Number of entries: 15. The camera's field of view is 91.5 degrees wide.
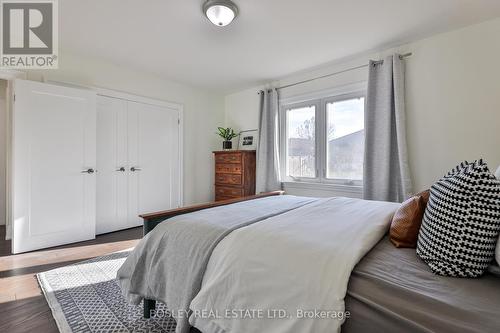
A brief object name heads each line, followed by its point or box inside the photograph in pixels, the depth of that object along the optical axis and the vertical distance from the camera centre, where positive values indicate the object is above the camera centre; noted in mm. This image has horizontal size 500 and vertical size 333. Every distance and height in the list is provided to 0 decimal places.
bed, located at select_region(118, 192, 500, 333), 765 -417
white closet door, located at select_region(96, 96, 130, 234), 3340 +64
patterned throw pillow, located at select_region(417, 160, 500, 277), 860 -220
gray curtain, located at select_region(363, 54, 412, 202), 2684 +367
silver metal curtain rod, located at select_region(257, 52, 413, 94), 2737 +1281
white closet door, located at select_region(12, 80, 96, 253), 2660 +60
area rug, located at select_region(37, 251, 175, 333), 1502 -947
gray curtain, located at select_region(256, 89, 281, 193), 3854 +335
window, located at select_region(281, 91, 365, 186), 3199 +402
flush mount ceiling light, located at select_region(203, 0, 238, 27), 1995 +1326
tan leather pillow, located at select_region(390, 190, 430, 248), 1149 -273
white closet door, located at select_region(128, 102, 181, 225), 3666 +164
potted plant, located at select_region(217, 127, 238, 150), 4438 +591
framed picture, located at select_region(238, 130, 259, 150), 4336 +518
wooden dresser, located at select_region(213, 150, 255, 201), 3977 -94
